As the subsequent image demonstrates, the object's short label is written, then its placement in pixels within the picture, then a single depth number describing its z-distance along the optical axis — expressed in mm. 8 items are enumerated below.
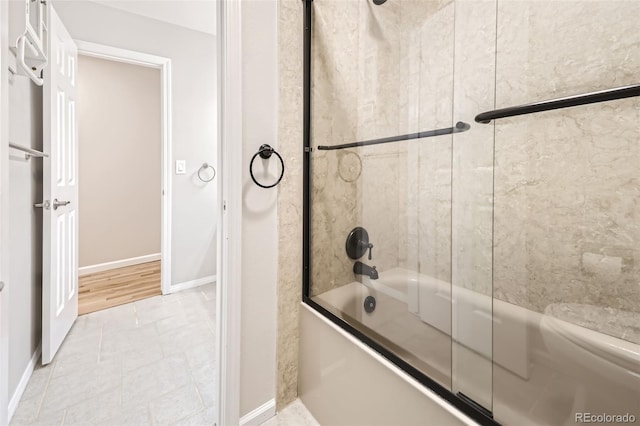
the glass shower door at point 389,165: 1215
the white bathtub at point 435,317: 1014
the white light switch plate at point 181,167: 2895
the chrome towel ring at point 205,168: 3074
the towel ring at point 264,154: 1281
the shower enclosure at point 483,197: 997
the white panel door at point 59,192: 1766
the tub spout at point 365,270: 1406
